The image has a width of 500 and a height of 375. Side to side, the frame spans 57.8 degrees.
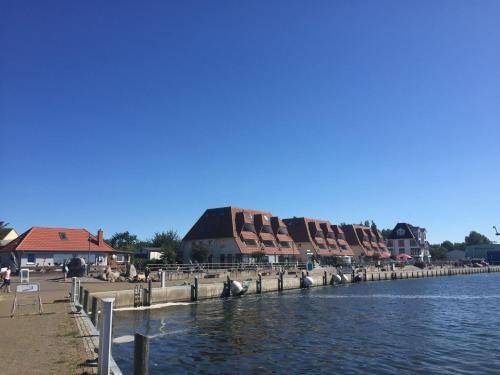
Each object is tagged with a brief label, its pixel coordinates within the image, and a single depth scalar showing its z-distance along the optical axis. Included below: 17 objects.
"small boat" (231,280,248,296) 42.78
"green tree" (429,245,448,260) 165.75
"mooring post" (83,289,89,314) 22.18
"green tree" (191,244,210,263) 71.87
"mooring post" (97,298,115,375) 9.96
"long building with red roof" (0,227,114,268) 56.09
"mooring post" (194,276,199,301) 38.03
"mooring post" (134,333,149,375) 8.70
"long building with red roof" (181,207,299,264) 74.00
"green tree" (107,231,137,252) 123.30
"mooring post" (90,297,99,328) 17.47
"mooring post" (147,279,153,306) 33.06
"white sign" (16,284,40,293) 20.11
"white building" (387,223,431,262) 139.62
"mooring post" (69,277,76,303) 25.59
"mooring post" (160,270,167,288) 37.59
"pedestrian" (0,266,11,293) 30.67
